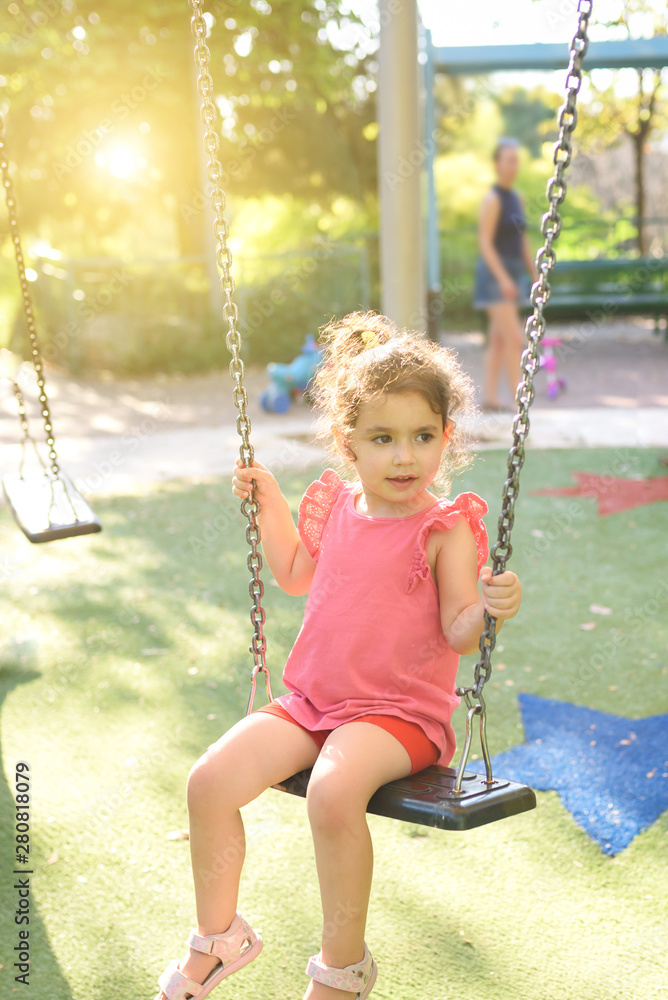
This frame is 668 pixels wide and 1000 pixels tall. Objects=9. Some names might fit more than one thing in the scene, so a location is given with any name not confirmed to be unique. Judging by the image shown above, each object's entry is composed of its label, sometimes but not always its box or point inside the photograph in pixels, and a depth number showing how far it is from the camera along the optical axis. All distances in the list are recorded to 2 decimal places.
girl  1.65
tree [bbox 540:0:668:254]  12.10
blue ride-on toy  8.03
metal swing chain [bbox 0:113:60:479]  2.67
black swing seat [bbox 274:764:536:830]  1.58
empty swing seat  2.62
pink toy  7.90
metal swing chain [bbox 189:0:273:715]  1.90
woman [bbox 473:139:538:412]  6.73
